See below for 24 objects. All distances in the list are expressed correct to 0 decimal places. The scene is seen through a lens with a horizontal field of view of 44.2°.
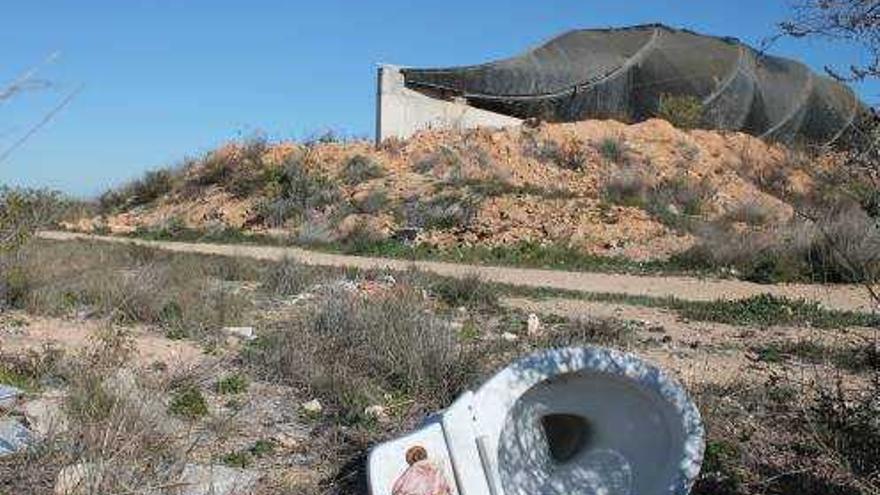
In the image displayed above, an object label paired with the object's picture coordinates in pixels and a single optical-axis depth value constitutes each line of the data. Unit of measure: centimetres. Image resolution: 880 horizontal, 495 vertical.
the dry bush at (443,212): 2220
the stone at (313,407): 666
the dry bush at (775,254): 1500
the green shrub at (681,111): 3123
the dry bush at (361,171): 2666
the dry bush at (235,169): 2820
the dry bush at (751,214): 2267
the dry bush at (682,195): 2398
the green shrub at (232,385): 700
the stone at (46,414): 512
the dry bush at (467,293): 1130
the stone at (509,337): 873
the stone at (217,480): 479
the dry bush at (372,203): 2402
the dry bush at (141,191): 3138
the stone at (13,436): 510
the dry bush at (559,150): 2727
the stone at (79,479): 410
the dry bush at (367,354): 676
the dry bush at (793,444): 523
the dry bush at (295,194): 2509
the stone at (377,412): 639
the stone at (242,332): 872
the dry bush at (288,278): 1178
